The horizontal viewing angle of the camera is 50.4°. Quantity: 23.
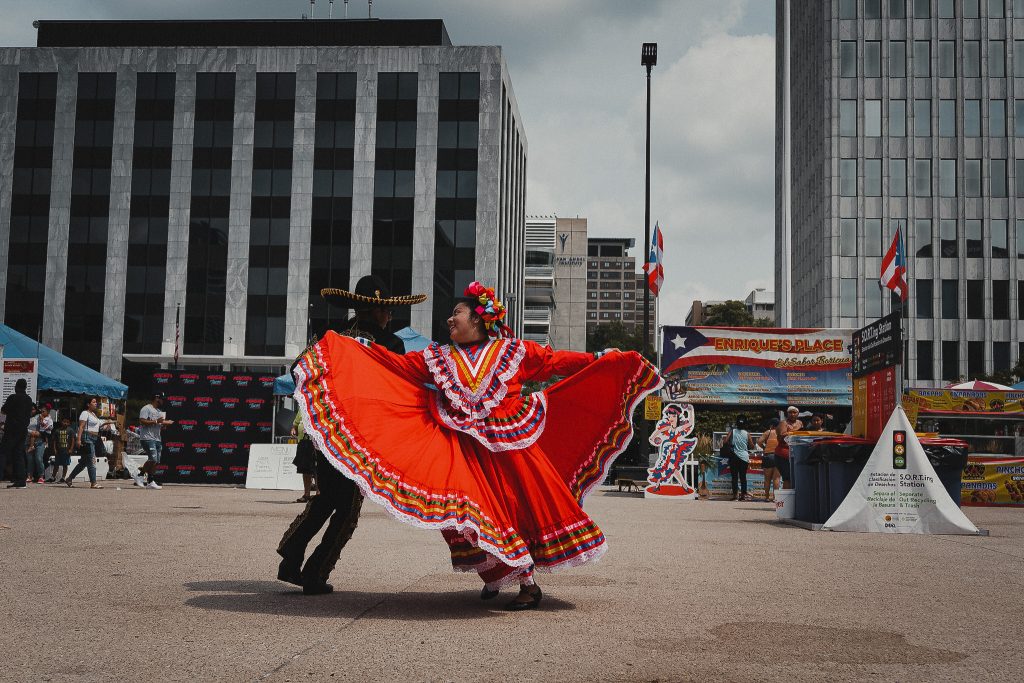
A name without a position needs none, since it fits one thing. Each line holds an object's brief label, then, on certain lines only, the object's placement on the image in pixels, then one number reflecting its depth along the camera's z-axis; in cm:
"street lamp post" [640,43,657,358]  3152
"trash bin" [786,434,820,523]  1420
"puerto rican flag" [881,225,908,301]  2261
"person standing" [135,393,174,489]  2127
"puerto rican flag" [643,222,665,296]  3180
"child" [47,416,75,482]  2252
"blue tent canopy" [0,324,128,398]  2574
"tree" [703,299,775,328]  9769
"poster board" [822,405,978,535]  1295
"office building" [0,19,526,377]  5966
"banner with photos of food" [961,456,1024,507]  2073
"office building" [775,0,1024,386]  6631
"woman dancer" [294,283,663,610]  575
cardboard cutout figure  2284
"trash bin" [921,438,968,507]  1348
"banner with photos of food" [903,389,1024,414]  2350
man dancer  632
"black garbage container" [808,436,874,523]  1342
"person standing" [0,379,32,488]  1928
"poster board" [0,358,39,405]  2183
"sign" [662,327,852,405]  2991
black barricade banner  2562
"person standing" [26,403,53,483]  2261
